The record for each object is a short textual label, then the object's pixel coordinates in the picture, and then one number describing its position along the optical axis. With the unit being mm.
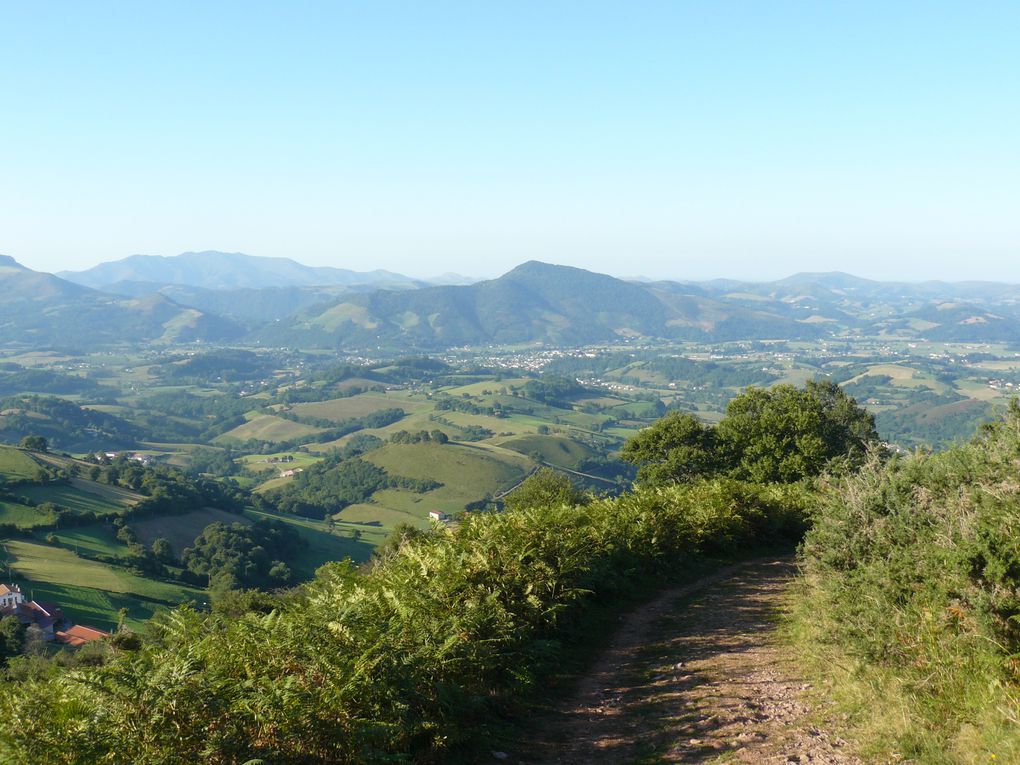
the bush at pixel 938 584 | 6395
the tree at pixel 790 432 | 28578
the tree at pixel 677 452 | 32312
